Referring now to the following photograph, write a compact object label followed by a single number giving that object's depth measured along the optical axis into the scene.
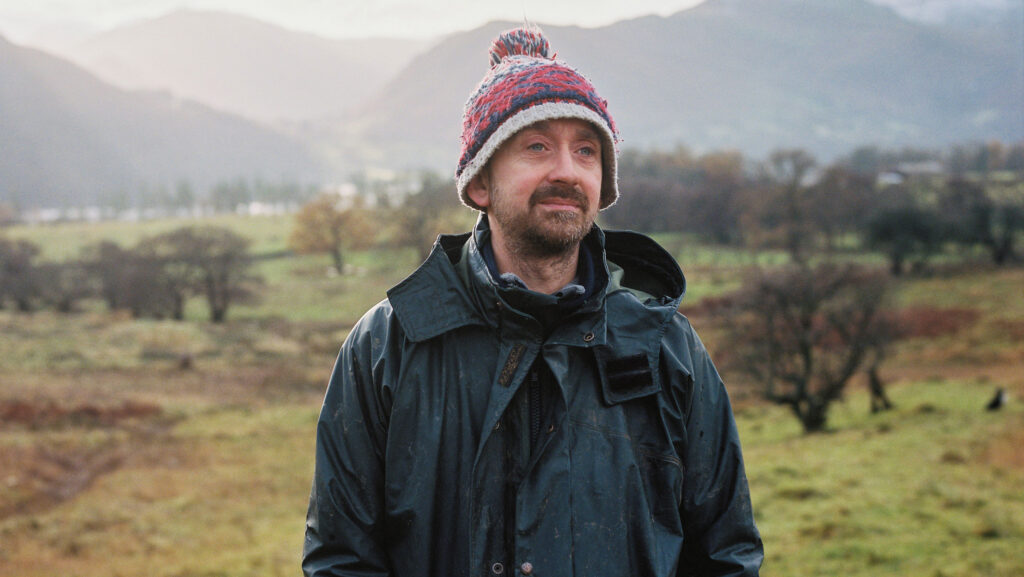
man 2.52
